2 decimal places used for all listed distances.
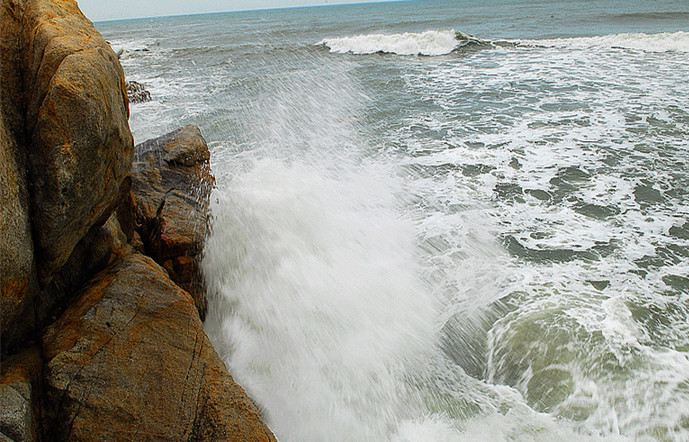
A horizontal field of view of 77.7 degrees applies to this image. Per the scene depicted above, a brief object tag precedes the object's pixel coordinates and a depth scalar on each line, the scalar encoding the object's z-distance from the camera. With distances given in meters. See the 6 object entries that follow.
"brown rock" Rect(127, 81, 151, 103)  11.69
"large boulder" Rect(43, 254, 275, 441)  2.10
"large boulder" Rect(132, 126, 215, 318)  3.94
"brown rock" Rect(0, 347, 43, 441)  1.83
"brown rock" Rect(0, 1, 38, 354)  2.00
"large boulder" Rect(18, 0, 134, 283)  2.26
